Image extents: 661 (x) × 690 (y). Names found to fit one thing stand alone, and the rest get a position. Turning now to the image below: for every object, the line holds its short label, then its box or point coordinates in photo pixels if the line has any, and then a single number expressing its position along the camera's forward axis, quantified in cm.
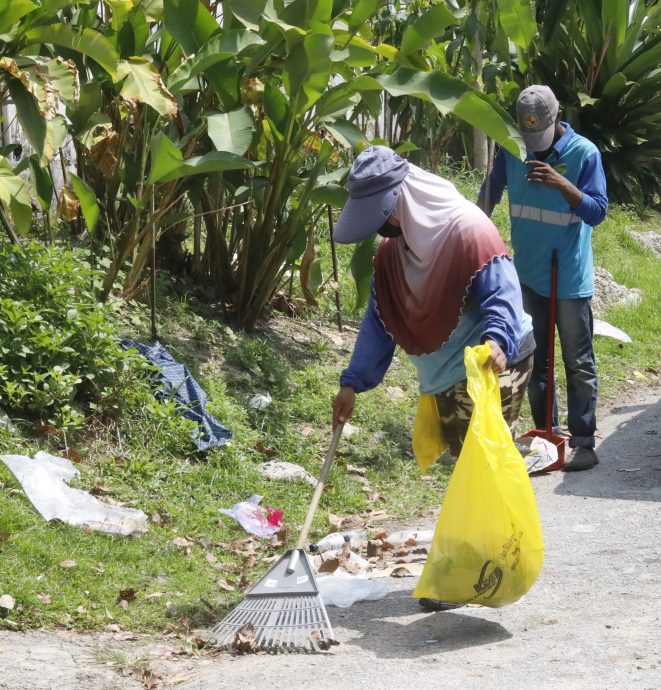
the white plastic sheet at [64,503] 965
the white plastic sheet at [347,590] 887
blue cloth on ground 1170
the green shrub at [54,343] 1079
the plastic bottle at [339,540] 1034
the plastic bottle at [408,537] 1061
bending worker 783
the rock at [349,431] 1348
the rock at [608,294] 2095
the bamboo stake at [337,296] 1573
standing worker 1186
